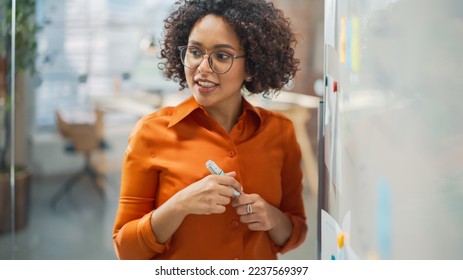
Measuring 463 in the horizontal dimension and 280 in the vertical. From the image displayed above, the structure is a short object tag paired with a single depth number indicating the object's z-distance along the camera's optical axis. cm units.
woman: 127
